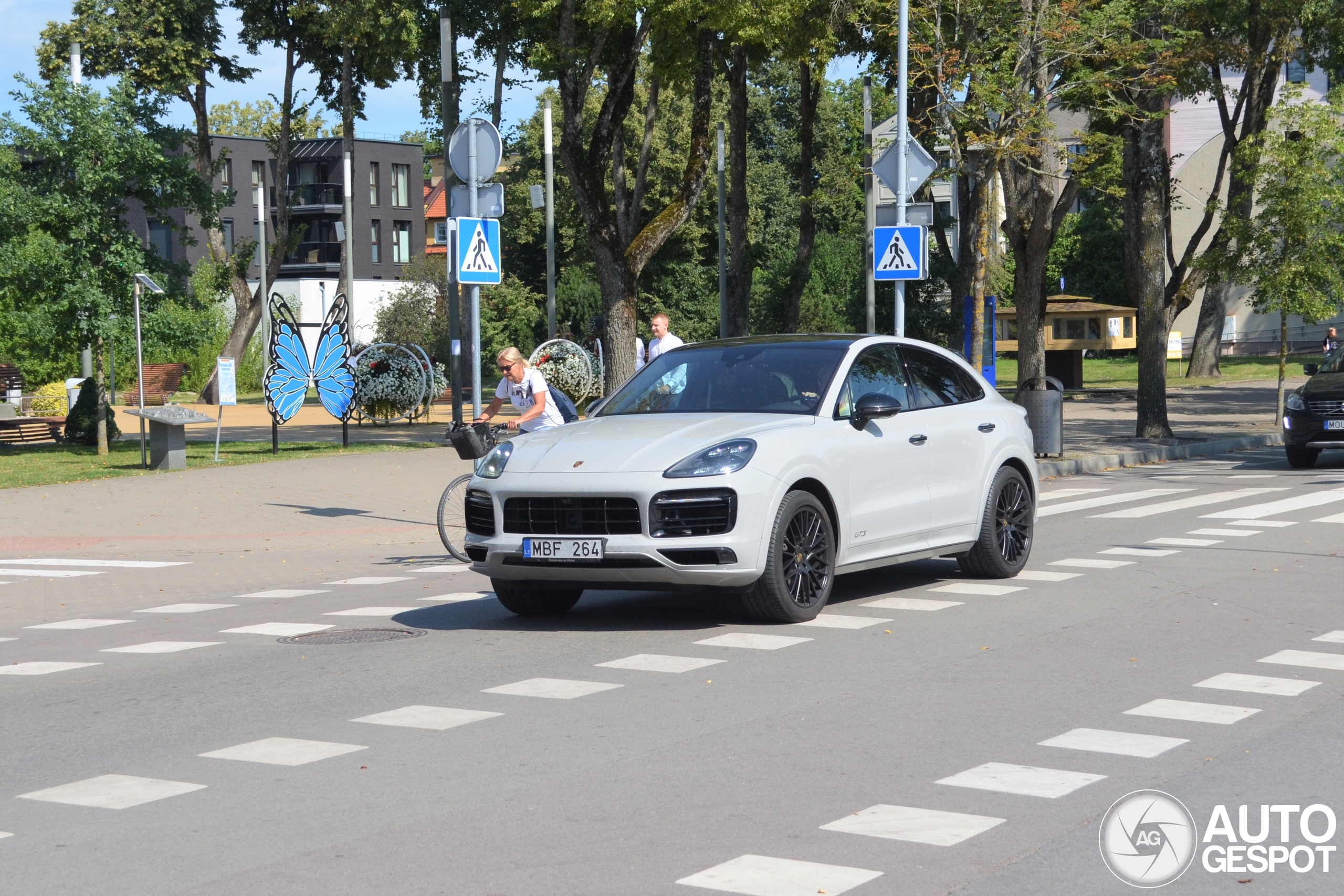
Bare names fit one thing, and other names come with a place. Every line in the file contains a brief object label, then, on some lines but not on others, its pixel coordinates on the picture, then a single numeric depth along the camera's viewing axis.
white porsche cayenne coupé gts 8.88
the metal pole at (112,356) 26.11
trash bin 21.58
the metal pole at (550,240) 35.09
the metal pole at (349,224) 41.66
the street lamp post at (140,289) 24.02
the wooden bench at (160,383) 50.22
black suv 20.28
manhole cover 9.55
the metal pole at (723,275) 35.71
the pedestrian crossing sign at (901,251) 19.81
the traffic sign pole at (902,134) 20.19
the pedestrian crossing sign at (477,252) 14.14
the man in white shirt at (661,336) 17.12
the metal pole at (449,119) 25.30
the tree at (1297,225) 26.80
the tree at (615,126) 25.11
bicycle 13.02
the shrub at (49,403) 37.72
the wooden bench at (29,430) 29.56
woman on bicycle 13.28
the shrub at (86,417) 29.34
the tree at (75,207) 25.36
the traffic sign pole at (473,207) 14.14
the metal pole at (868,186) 25.81
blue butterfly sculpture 26.81
